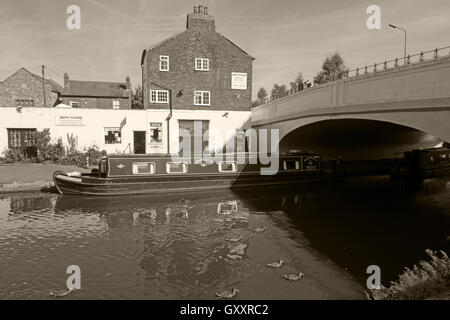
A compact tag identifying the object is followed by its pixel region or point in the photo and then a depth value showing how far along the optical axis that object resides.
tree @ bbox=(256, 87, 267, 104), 112.07
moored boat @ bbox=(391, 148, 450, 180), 25.66
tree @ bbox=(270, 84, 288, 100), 98.59
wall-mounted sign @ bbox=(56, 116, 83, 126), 26.56
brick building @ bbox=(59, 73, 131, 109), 39.94
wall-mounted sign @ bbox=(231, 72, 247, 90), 30.72
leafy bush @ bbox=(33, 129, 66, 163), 24.70
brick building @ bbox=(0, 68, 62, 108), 39.72
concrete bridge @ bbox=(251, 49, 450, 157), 10.62
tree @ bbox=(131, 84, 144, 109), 56.85
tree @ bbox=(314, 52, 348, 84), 48.41
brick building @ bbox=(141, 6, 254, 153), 29.06
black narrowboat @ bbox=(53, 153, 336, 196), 17.34
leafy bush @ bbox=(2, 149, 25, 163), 24.42
